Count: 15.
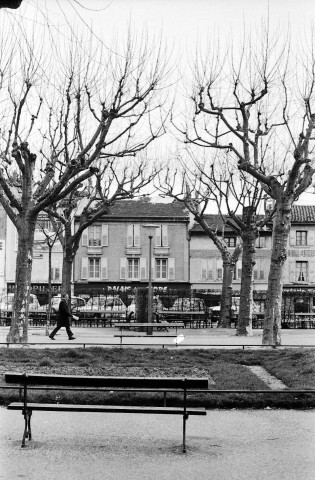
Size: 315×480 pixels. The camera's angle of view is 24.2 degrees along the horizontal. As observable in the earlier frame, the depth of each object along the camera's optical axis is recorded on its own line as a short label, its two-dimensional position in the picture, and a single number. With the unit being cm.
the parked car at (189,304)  3738
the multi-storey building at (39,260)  5816
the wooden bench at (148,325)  2282
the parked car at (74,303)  3884
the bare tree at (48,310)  2716
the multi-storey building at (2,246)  5772
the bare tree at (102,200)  3139
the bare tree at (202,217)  3104
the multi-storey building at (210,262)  5781
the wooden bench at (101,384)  809
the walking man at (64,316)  2378
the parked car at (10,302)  4002
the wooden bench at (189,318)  3314
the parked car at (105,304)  3714
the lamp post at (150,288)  2705
